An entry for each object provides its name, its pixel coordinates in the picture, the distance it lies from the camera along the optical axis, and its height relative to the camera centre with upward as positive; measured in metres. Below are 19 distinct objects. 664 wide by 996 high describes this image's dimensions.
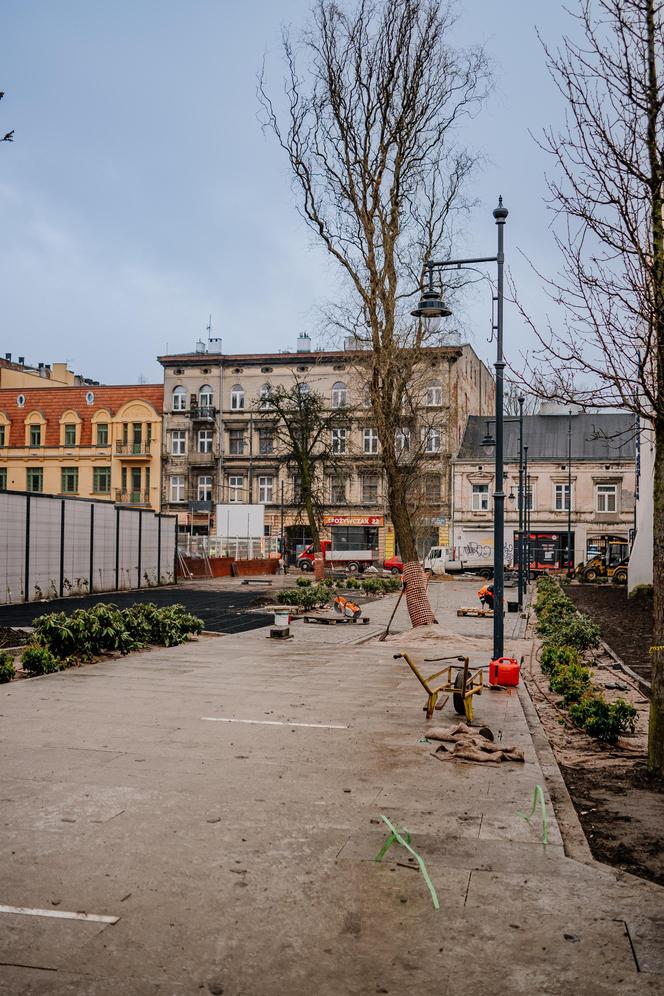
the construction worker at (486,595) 28.25 -2.68
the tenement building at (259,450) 63.38 +4.58
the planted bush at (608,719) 9.25 -2.14
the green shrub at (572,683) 11.30 -2.19
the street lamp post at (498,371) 14.41 +2.38
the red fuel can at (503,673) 12.92 -2.32
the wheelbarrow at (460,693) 9.97 -2.05
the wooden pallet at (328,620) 23.25 -2.86
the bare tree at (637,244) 7.34 +2.30
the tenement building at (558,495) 60.12 +1.33
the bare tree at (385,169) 20.02 +8.01
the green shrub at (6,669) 12.62 -2.30
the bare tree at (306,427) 53.75 +5.37
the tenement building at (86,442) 66.44 +5.04
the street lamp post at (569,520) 57.75 -0.36
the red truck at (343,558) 58.47 -3.10
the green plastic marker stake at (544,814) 5.93 -2.14
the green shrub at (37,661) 13.34 -2.30
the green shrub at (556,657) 13.60 -2.23
